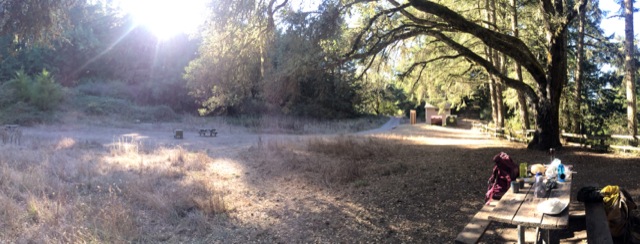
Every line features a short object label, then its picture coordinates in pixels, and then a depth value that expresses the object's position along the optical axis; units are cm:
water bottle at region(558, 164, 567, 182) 504
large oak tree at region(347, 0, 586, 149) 1140
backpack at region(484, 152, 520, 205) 554
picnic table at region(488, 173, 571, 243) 349
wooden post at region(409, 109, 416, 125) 4680
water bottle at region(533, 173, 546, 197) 440
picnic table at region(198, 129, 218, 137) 2485
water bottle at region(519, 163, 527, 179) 556
